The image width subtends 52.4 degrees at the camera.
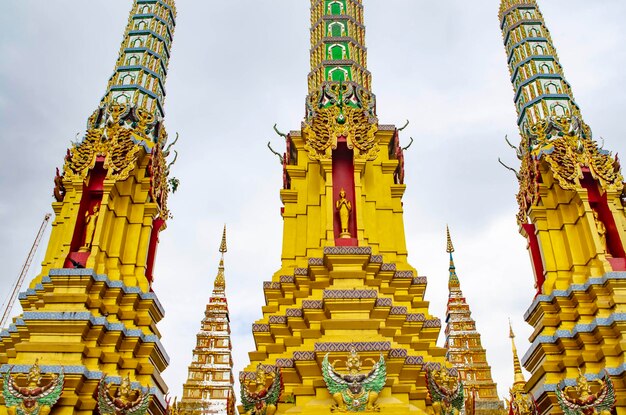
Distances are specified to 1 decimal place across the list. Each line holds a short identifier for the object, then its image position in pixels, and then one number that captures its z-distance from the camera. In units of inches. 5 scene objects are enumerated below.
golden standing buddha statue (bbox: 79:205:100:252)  640.4
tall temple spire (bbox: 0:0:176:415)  552.7
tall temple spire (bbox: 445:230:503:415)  1226.0
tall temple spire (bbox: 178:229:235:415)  1170.0
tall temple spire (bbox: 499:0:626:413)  590.6
